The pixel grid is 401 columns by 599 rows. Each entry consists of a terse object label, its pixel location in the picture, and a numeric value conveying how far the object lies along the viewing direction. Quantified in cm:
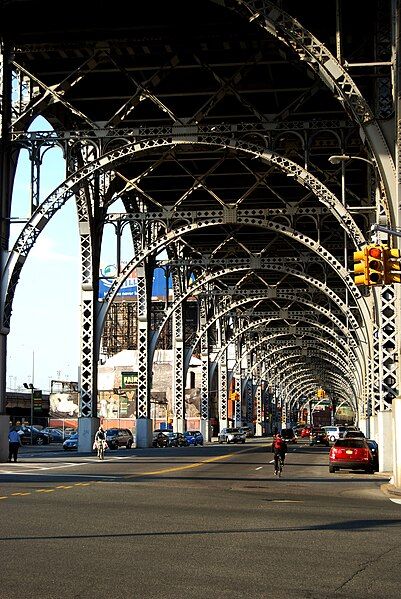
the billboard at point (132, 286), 15462
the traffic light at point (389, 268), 2200
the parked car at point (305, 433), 14808
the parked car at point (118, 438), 6575
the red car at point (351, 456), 3769
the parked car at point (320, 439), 8838
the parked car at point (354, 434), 4704
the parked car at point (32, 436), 7994
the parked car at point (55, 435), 8938
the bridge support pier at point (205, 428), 8669
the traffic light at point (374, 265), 2167
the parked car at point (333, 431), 8188
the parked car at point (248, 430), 10394
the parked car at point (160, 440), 6962
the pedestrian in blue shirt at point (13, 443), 4147
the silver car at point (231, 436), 8981
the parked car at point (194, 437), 7931
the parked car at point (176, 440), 7200
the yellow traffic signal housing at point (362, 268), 2183
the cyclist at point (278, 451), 3406
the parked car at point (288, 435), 10138
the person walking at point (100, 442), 4462
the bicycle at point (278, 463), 3406
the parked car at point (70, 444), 6438
